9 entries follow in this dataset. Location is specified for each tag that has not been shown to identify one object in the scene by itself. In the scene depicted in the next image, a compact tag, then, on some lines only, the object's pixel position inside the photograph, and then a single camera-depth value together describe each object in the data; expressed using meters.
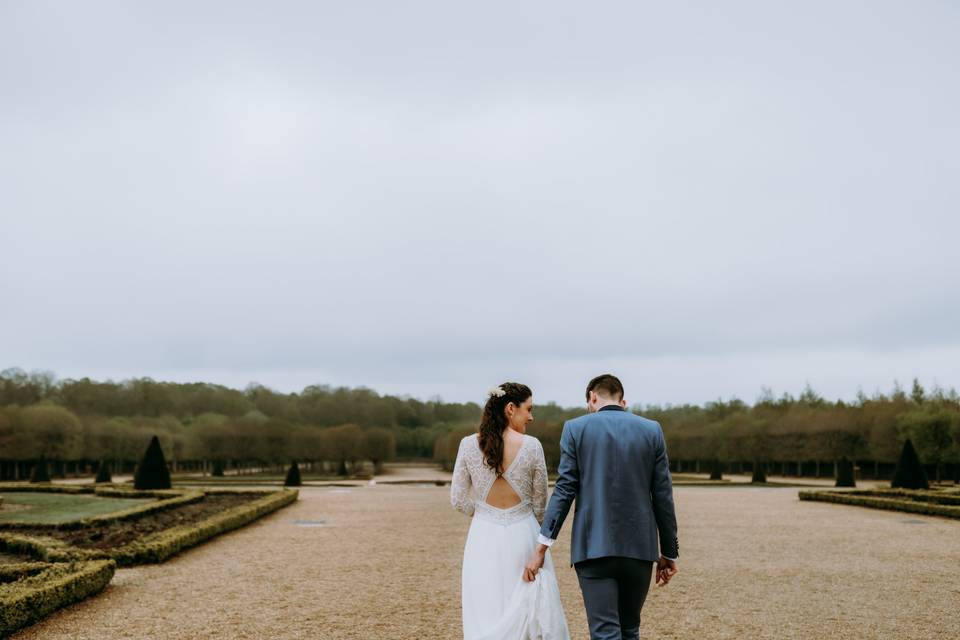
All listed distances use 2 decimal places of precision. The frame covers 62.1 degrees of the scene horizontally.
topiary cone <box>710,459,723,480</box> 43.20
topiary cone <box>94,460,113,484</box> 34.88
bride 4.60
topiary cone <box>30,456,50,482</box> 35.19
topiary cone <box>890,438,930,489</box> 26.11
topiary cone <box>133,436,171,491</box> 25.91
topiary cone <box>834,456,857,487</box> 33.97
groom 4.07
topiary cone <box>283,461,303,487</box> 34.84
